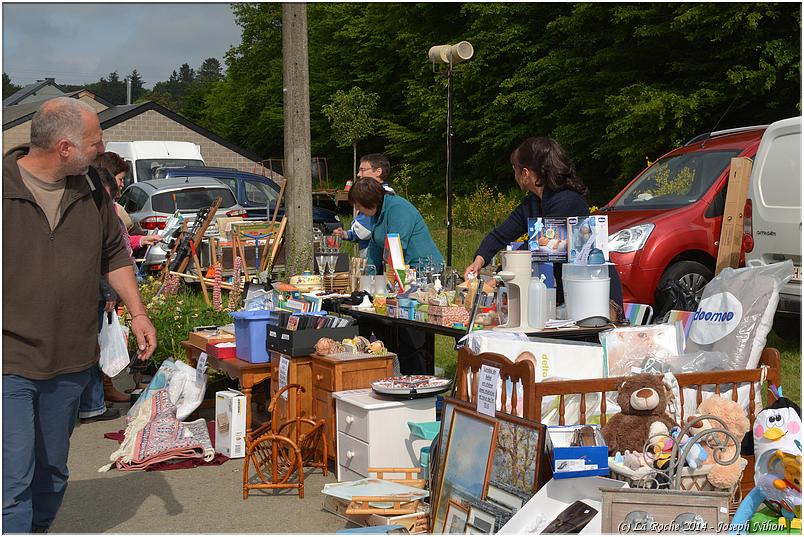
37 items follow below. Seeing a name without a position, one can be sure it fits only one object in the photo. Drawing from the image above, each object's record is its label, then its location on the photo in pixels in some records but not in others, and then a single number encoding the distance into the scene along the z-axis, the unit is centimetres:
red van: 895
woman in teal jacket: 680
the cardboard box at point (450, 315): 536
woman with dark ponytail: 539
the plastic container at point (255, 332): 618
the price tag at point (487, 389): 388
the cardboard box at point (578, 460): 341
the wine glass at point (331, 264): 707
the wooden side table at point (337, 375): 557
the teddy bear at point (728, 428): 346
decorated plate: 526
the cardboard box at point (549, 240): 514
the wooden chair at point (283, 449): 524
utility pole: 938
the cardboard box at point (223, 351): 644
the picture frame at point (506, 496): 356
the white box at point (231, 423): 593
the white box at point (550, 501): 345
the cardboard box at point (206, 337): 669
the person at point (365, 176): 723
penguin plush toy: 331
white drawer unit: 513
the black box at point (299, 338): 577
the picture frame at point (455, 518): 382
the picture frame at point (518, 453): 354
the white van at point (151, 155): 2361
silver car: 1477
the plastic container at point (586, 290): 486
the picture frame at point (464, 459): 379
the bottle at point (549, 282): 496
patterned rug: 587
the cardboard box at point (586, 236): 499
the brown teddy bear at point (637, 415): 362
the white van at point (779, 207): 779
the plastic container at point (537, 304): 475
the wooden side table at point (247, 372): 612
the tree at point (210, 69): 14623
